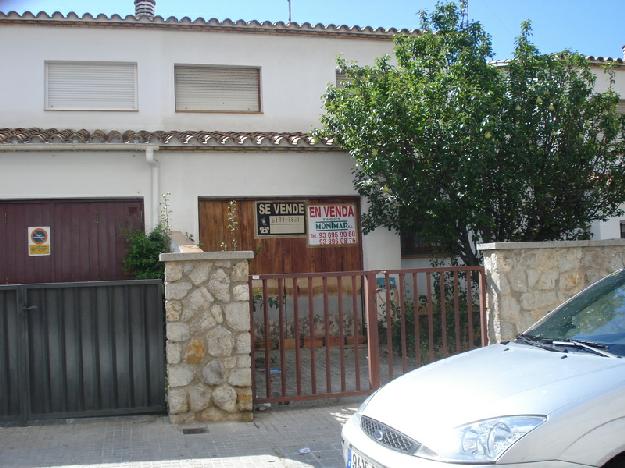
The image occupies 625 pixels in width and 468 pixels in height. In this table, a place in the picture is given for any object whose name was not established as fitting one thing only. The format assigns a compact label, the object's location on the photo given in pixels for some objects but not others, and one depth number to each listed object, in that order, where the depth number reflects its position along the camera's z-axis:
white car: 3.17
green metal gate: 6.48
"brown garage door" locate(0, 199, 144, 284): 9.62
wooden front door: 10.29
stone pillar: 6.51
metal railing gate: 6.98
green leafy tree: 8.76
